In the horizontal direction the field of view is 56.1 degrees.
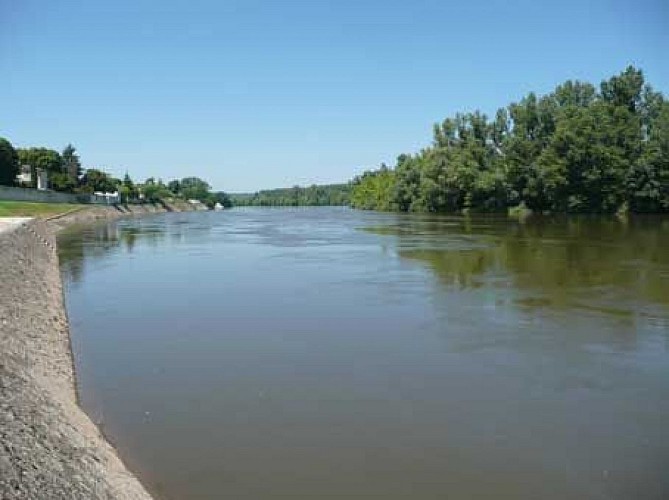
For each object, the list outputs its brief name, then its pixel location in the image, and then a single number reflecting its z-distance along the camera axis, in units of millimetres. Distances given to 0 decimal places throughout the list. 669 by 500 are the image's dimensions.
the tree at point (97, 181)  121300
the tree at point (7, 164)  78438
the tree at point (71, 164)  113394
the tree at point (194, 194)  194875
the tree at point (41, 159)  101750
